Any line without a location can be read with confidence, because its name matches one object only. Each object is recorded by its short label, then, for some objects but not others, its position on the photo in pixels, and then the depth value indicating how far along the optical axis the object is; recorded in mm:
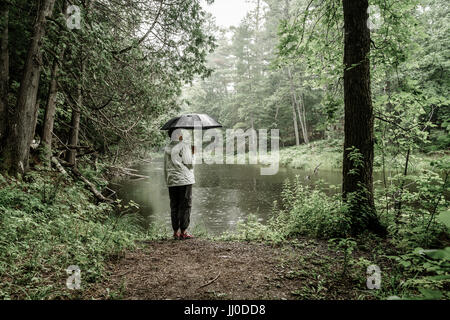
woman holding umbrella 4566
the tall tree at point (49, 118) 5477
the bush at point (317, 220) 3915
